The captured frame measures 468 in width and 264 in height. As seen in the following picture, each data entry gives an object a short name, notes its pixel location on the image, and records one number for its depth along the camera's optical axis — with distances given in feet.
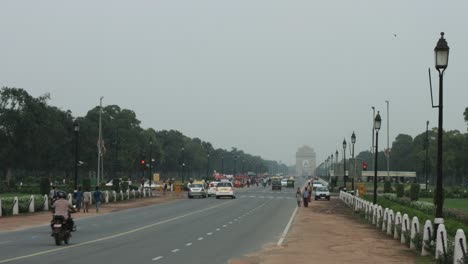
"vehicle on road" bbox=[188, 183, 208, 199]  252.36
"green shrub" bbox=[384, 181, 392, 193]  279.73
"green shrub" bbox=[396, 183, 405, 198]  224.94
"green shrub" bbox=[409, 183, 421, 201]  197.47
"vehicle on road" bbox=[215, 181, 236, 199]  246.47
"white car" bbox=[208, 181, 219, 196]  272.92
